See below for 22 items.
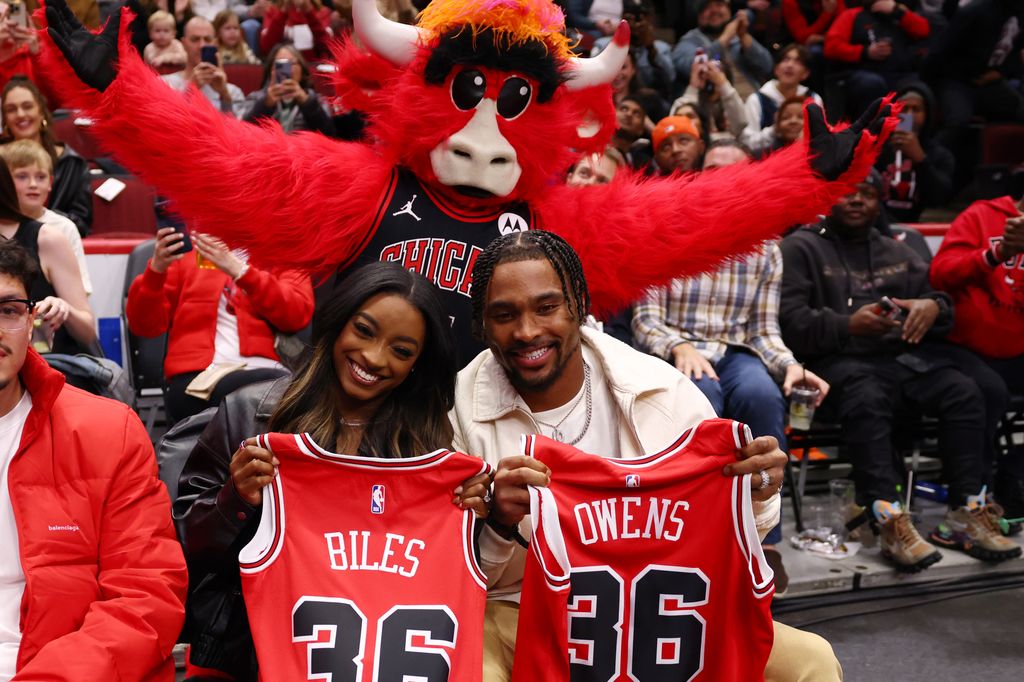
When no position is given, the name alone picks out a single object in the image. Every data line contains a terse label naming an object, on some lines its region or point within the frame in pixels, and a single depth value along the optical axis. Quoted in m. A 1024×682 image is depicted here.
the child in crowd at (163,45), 6.59
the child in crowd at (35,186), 4.09
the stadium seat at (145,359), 4.74
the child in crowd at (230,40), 7.69
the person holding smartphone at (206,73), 6.02
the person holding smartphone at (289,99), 5.25
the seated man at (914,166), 6.52
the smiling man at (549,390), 2.44
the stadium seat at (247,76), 7.28
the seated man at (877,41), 8.33
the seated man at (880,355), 4.62
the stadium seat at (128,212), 5.67
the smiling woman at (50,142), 4.90
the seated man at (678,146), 5.21
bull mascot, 3.14
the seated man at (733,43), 8.06
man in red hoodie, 4.93
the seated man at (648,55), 7.84
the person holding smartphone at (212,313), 3.89
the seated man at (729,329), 4.39
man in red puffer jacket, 2.14
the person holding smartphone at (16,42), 5.67
